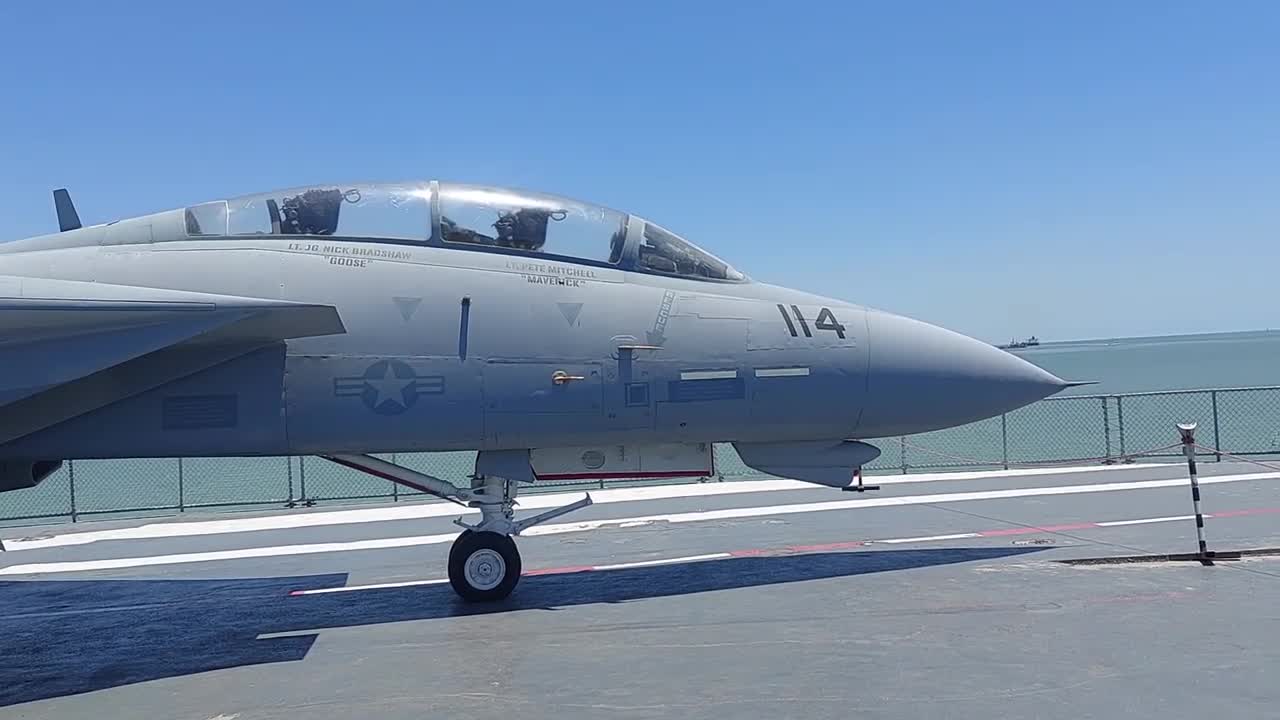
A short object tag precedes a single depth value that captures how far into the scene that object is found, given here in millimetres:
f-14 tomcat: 8266
